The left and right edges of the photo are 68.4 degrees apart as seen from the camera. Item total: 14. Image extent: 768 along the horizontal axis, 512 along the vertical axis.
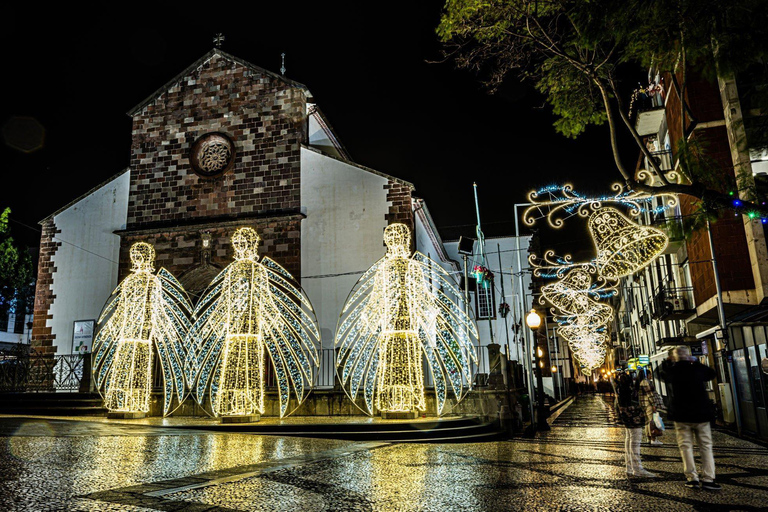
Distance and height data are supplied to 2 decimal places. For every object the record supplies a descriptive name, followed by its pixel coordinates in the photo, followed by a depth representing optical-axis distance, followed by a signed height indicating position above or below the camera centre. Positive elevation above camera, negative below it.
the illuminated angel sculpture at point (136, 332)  13.34 +1.30
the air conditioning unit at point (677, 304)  20.14 +2.31
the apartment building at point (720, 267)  12.05 +2.66
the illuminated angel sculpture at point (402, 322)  12.09 +1.18
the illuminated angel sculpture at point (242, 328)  12.27 +1.23
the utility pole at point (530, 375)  14.97 -0.01
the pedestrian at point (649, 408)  9.31 -0.61
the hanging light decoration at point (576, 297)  15.57 +2.32
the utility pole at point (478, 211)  23.26 +6.87
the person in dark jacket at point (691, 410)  5.87 -0.43
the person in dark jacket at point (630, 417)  6.75 -0.56
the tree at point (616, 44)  7.04 +4.54
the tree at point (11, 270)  27.19 +5.87
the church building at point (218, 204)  18.73 +6.18
